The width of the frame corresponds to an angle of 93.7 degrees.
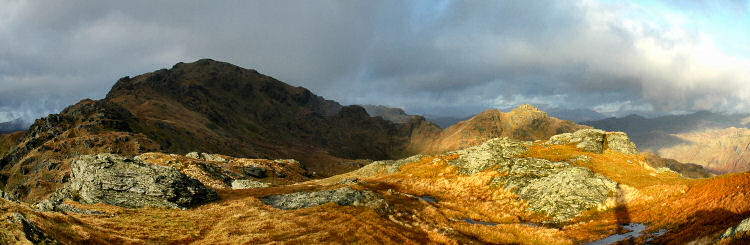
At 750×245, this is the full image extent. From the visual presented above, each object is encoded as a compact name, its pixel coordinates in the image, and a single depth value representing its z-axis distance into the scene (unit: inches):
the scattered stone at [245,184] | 2919.5
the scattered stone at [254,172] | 4153.5
